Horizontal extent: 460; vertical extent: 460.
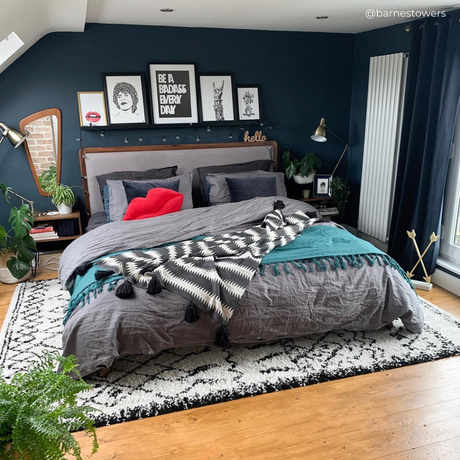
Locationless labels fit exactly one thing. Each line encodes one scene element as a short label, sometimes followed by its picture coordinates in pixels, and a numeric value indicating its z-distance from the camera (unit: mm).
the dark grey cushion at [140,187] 4074
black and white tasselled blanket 2639
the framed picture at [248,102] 4848
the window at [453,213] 3789
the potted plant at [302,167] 4758
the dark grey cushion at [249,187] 4320
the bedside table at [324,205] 4875
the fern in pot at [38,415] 1313
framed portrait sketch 4488
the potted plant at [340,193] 4930
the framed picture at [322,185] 4941
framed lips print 4465
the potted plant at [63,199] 4332
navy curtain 3570
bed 2559
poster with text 4594
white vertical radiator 4301
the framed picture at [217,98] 4738
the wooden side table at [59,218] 4285
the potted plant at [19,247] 3779
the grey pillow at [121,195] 4016
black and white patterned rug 2498
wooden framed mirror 4391
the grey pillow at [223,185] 4391
